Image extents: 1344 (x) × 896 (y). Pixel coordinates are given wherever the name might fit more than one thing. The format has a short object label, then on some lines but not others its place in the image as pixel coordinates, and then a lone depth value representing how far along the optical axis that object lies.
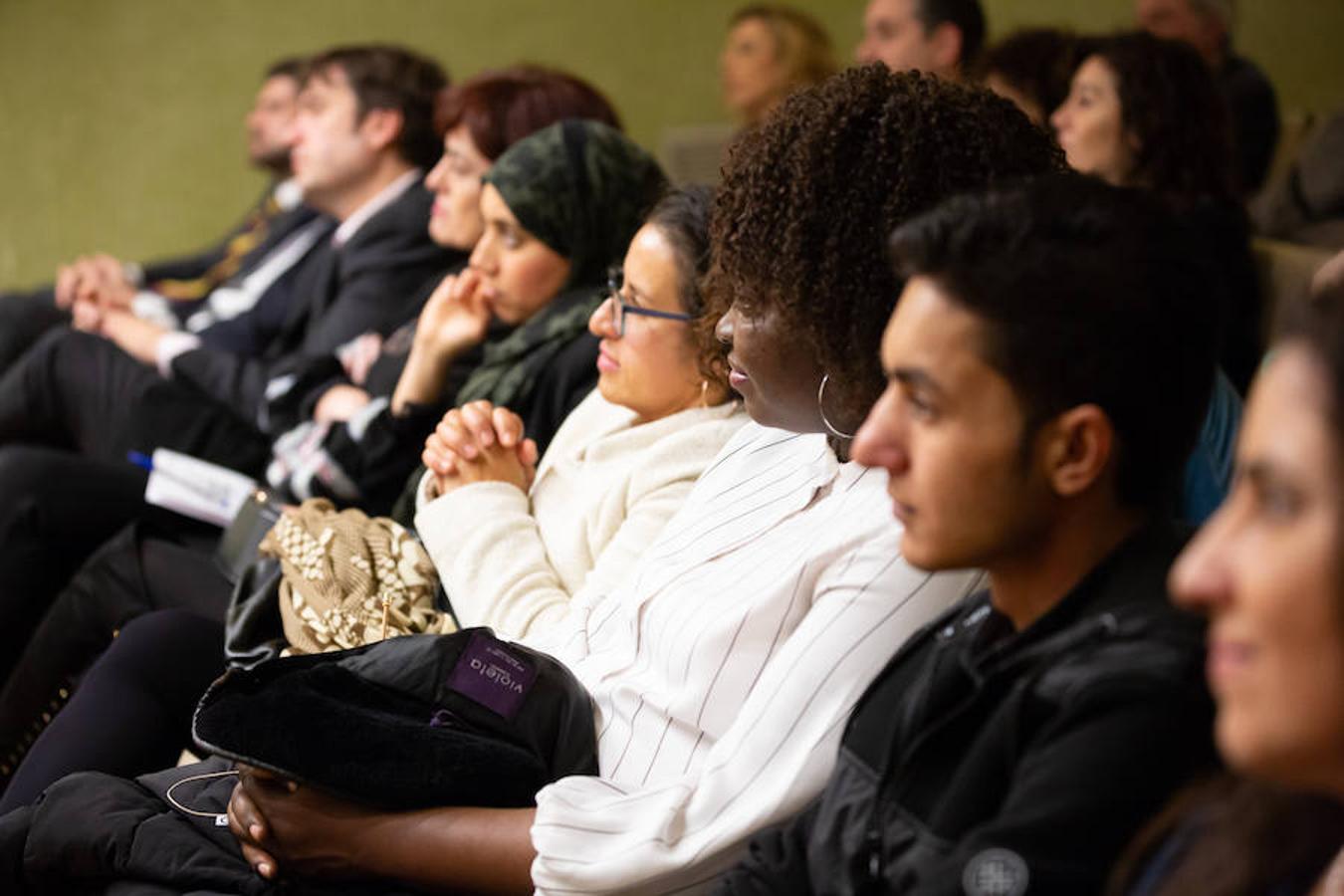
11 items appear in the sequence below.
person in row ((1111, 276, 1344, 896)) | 0.79
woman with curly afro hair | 1.28
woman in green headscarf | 2.42
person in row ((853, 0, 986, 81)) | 4.07
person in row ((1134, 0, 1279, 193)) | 4.11
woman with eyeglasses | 1.86
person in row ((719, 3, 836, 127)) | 4.90
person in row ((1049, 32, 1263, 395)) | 2.91
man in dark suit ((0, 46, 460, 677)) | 2.52
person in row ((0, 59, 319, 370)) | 3.89
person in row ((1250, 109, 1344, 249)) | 3.50
